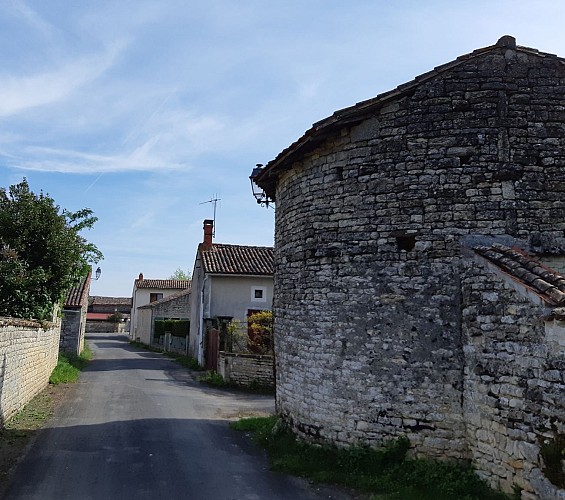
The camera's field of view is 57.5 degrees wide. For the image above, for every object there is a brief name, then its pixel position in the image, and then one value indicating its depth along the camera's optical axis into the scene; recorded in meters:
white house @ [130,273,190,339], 51.00
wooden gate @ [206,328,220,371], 19.52
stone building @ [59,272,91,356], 24.18
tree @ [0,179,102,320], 13.35
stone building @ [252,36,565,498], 6.38
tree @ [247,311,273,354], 17.56
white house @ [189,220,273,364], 22.36
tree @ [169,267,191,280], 76.95
